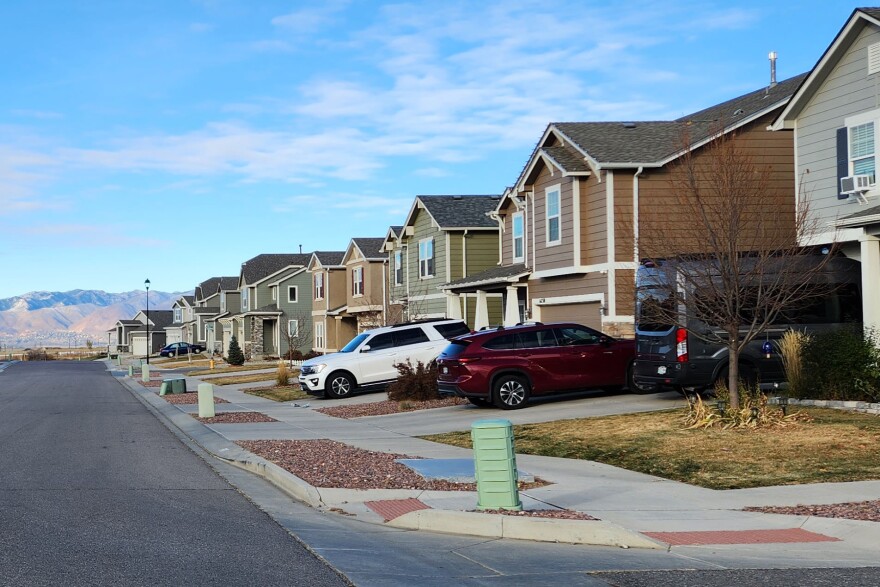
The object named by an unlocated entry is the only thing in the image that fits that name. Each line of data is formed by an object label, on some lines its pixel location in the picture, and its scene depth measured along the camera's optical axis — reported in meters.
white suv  27.41
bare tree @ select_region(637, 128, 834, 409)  15.68
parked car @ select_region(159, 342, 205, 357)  96.25
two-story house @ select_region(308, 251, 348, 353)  60.53
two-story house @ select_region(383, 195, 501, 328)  38.81
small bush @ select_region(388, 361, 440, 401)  24.44
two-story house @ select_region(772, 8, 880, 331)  18.25
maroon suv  21.17
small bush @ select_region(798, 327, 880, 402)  17.30
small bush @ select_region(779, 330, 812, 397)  18.27
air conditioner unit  18.95
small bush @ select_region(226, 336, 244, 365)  59.34
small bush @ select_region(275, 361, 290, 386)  34.54
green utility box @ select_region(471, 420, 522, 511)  9.91
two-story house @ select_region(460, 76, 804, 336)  24.86
